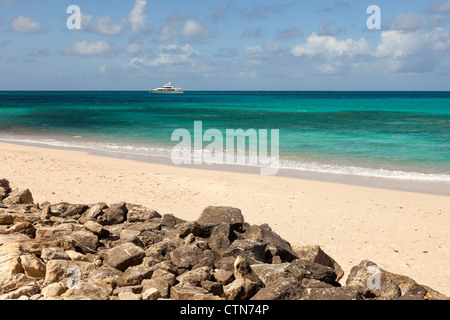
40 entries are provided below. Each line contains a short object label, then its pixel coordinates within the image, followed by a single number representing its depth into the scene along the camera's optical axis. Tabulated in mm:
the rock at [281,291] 5285
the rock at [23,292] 5145
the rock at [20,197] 9320
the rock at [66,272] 5539
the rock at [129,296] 5090
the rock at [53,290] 5211
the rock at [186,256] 6173
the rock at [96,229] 7309
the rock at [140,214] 8406
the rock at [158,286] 5371
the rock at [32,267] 5664
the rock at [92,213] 8328
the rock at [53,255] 6010
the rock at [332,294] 5293
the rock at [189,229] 7219
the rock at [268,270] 5875
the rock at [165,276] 5652
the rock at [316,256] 6949
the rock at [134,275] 5539
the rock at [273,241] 6883
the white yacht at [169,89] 167125
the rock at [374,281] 5823
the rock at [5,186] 10211
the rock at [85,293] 5098
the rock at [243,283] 5465
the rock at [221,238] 6867
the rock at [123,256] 6113
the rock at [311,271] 5969
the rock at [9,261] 5484
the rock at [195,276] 5703
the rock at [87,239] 6820
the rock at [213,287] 5520
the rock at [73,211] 8594
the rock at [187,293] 5285
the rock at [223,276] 5797
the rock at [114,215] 8320
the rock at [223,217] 7844
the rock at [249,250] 6395
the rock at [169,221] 8031
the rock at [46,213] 7945
